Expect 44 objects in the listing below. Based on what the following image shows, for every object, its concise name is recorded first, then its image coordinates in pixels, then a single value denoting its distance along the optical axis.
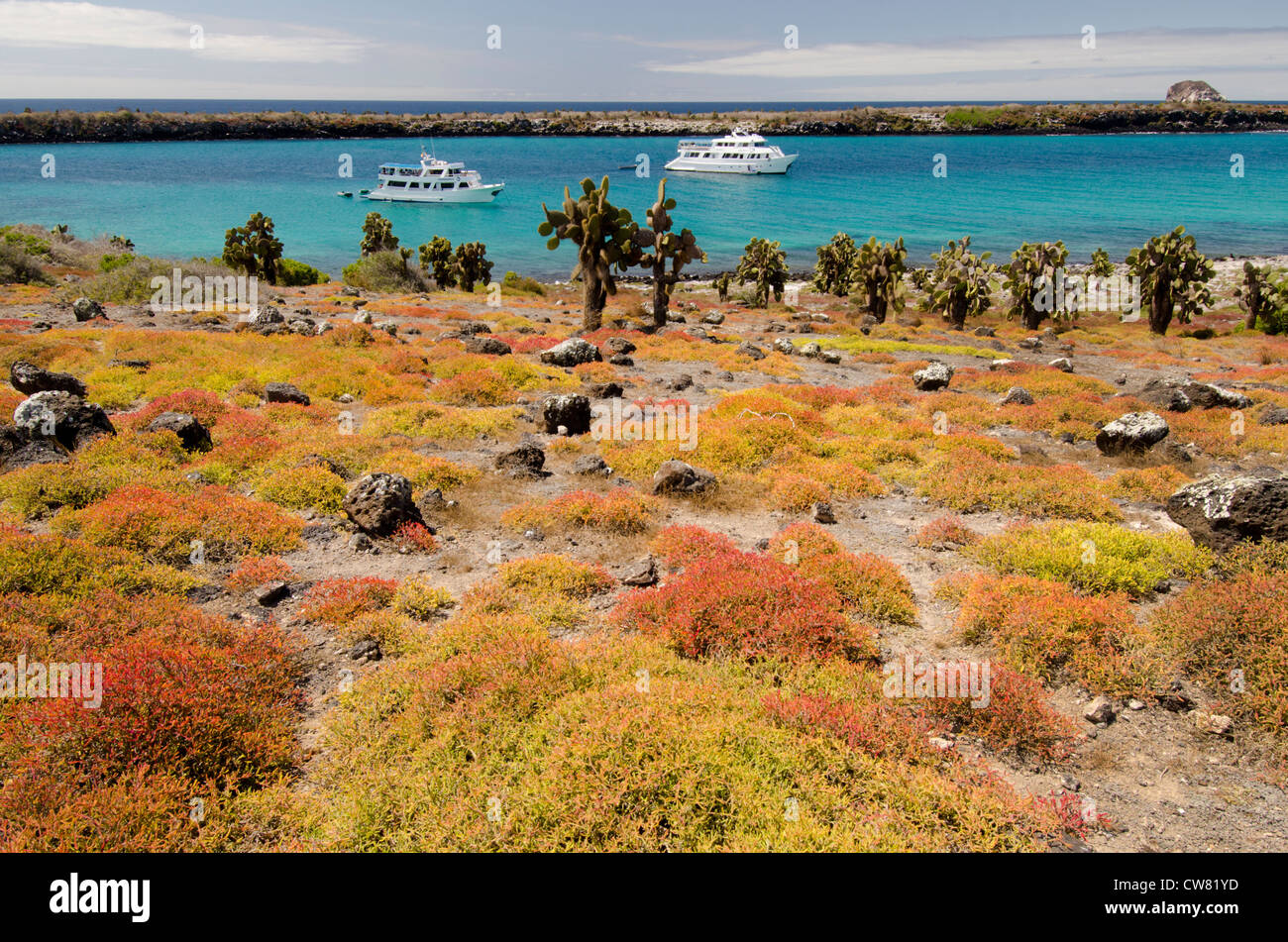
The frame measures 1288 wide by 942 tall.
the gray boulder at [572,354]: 27.83
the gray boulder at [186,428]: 15.43
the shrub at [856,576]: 10.23
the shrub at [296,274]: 56.41
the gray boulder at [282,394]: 19.64
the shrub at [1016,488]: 13.68
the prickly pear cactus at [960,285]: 49.09
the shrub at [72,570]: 9.36
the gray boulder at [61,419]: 14.56
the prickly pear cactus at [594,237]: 34.47
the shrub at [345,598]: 9.77
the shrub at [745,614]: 8.82
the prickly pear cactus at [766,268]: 56.50
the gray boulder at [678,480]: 14.88
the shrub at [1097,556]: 10.62
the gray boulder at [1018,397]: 23.34
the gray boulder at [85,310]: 31.38
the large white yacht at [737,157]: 159.00
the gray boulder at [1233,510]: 10.38
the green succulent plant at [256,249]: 53.31
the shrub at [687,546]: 11.48
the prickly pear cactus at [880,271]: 49.53
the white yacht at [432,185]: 115.50
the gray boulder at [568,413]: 19.23
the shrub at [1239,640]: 7.68
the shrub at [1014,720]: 7.28
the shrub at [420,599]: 10.02
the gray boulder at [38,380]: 17.84
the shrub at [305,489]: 13.56
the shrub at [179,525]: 11.06
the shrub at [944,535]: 12.67
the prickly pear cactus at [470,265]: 60.62
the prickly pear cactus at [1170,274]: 46.94
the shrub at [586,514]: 13.09
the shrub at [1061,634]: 8.44
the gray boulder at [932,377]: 26.27
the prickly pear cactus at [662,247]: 37.16
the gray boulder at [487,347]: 29.09
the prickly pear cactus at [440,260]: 61.84
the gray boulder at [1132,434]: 17.45
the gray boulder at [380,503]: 12.34
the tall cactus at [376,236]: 66.44
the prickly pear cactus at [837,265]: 59.06
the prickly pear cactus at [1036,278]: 48.91
